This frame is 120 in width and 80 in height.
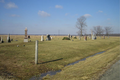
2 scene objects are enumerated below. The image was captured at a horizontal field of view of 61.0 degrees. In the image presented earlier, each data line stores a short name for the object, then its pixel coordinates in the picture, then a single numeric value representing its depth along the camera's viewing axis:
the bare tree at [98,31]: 78.88
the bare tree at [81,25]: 52.16
